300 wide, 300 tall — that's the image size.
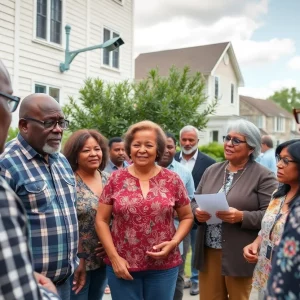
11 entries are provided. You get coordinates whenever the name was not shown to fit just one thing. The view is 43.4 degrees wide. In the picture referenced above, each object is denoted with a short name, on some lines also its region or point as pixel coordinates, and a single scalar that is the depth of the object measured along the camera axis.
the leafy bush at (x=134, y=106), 9.09
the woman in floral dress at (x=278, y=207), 3.07
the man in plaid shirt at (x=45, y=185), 2.50
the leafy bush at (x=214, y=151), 19.89
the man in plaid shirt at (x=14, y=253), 1.14
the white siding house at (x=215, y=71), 29.05
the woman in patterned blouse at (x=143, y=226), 3.00
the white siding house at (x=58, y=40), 10.19
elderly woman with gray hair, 3.50
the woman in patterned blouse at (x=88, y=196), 3.36
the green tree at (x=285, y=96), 86.19
